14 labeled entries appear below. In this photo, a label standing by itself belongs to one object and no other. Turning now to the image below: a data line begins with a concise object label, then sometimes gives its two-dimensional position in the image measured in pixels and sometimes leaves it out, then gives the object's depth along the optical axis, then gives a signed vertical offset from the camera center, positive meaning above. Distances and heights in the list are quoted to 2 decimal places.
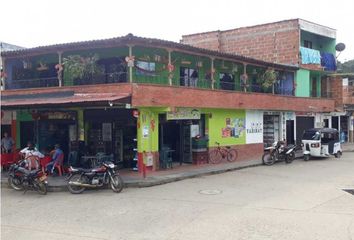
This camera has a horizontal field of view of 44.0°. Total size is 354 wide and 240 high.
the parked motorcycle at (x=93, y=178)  14.83 -1.88
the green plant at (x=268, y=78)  25.80 +2.53
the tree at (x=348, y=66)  59.78 +7.57
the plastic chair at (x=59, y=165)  18.13 -1.74
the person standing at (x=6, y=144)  21.03 -0.99
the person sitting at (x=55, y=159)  18.03 -1.49
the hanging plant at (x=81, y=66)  18.67 +2.46
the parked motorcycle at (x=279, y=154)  22.84 -1.75
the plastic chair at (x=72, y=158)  19.06 -1.54
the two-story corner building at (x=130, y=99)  17.97 +1.00
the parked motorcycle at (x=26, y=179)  14.76 -1.92
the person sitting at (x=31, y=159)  16.46 -1.35
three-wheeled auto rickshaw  25.00 -1.30
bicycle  22.66 -1.75
